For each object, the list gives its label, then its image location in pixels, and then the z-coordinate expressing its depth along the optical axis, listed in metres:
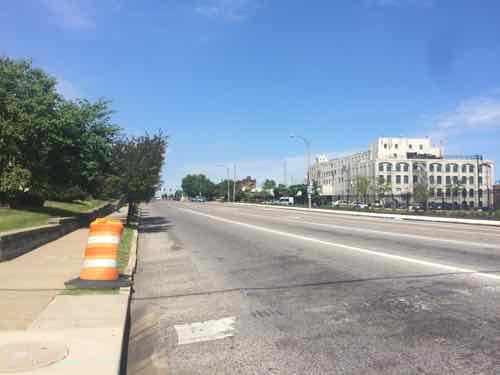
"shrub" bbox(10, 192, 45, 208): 23.39
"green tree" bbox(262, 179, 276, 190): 191.70
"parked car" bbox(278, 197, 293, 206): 124.24
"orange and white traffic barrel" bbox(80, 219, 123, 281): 8.73
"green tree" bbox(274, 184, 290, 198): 158.38
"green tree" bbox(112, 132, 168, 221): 25.78
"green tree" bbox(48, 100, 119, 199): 22.95
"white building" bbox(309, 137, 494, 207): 123.19
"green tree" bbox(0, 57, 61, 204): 20.42
